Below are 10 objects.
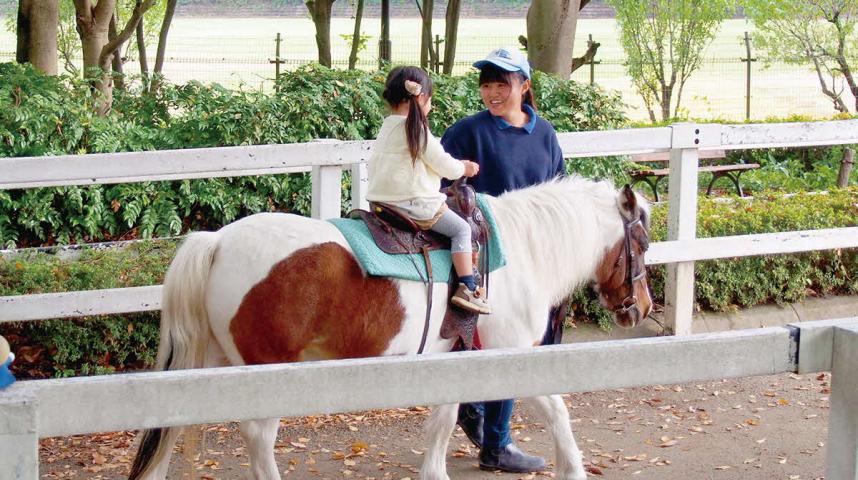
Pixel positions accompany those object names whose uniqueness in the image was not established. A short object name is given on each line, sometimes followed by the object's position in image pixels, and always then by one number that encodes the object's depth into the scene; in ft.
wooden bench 39.65
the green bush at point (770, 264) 27.17
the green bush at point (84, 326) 21.12
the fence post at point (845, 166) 41.65
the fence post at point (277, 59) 79.59
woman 17.62
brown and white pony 14.52
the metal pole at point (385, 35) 73.94
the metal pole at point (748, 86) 82.45
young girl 15.10
